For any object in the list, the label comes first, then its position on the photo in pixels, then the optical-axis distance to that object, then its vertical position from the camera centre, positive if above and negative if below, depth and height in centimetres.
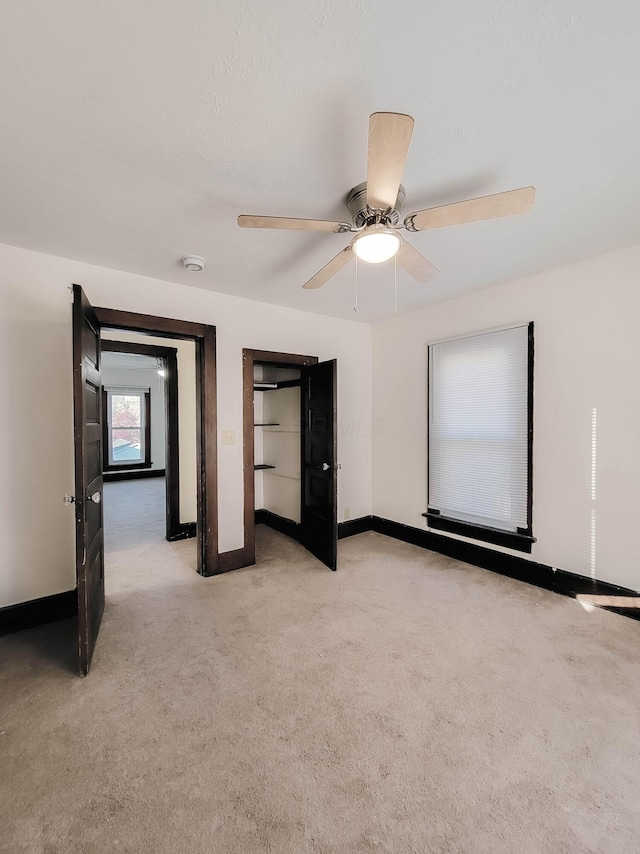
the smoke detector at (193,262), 251 +116
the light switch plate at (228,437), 331 -14
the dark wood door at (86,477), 189 -32
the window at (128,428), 819 -14
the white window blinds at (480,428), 307 -6
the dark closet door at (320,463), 334 -43
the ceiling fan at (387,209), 113 +90
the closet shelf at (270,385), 424 +45
